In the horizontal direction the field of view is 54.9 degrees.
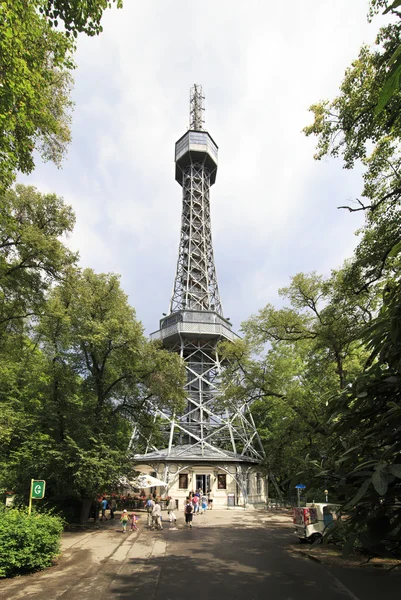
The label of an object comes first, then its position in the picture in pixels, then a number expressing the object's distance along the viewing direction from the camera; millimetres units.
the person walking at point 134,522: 17162
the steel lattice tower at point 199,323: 32219
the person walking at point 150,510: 19184
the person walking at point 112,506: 21564
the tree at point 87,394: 16297
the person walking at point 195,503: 25539
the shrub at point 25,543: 8656
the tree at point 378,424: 2166
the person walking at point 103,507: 20797
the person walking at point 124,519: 16106
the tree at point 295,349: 14070
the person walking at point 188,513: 18656
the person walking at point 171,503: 28038
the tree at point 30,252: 12530
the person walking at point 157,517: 18047
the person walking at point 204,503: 26375
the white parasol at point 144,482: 19275
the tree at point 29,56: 6484
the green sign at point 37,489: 11117
